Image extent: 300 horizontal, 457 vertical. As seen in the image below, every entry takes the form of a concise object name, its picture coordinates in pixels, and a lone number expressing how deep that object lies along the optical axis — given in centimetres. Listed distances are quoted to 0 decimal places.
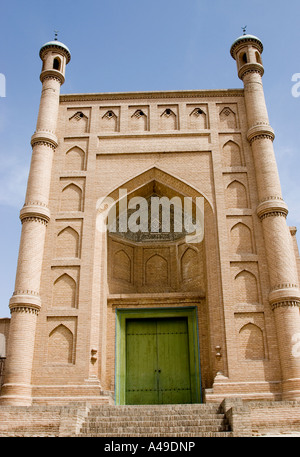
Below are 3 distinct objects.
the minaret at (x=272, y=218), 945
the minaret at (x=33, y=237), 934
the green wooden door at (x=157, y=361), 1049
